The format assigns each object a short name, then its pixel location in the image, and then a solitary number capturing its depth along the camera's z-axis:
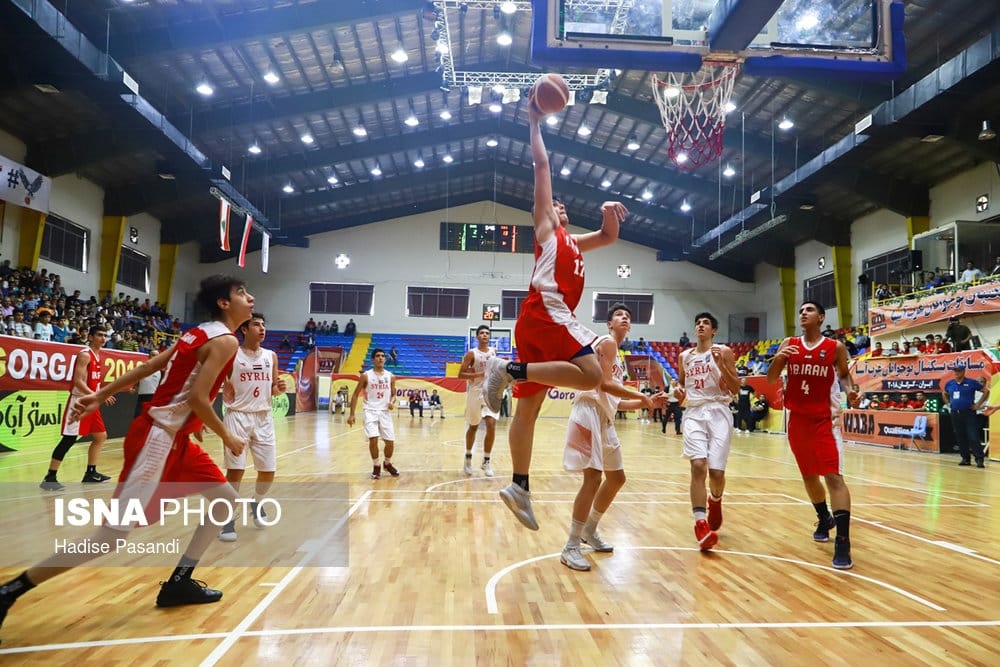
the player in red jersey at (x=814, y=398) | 4.89
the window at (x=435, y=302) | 34.75
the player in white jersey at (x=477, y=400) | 8.43
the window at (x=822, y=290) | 28.24
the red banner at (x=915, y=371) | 13.84
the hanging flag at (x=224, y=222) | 18.89
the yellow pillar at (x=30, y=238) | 19.73
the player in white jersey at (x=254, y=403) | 5.56
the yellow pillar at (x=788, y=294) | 31.35
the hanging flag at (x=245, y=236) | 20.98
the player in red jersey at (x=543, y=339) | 3.62
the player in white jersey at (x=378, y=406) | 8.51
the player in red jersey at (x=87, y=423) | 7.23
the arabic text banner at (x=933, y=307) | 16.36
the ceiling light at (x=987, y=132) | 14.84
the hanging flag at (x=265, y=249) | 23.69
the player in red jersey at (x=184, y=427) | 3.08
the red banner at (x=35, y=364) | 9.94
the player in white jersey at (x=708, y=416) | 5.09
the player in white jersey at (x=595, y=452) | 4.40
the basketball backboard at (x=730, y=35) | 6.59
